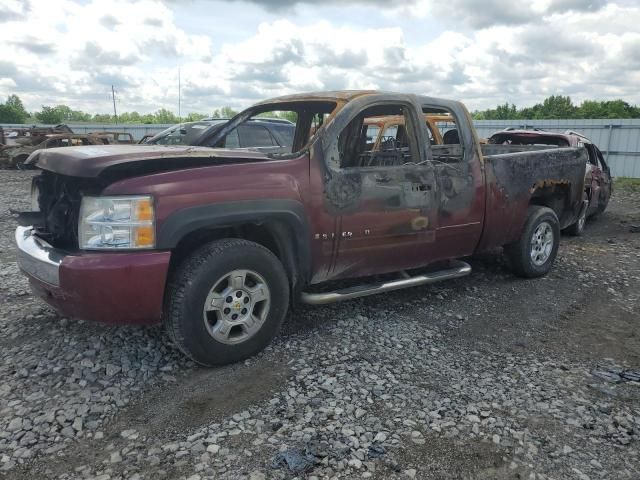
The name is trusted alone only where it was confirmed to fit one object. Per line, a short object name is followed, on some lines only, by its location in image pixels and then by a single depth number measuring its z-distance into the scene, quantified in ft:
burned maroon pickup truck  10.41
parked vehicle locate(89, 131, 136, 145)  62.37
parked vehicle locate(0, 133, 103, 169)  61.11
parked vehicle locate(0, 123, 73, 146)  65.62
